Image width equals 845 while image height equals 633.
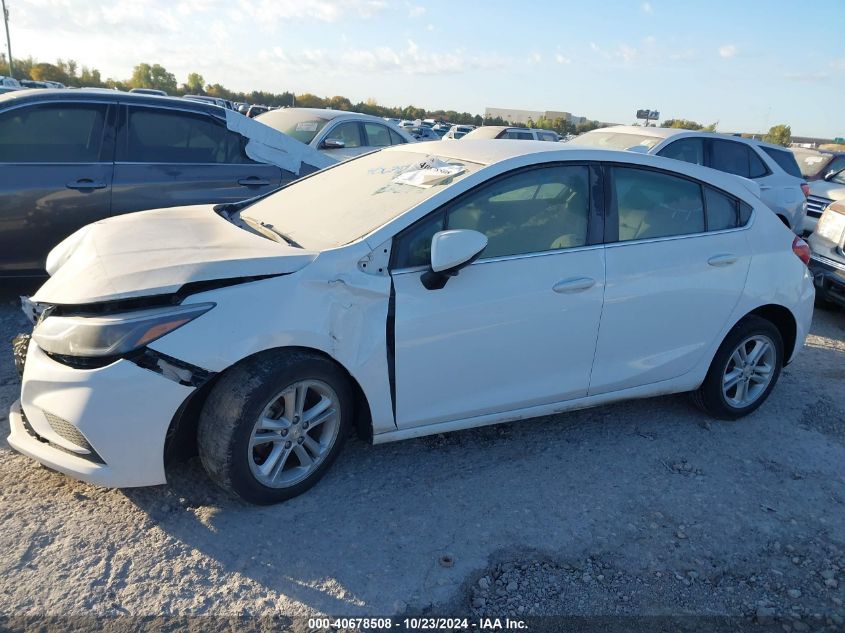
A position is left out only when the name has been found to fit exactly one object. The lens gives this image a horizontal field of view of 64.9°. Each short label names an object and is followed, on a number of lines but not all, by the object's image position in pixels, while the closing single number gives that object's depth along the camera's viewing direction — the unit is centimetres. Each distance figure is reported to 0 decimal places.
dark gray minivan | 502
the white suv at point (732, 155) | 826
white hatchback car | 269
